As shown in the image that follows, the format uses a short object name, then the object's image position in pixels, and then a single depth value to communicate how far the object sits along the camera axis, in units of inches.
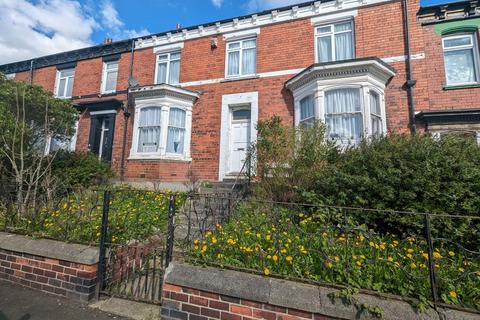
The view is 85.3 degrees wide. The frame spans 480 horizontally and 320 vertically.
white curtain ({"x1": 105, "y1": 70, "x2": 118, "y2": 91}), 506.6
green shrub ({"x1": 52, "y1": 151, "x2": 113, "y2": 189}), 345.1
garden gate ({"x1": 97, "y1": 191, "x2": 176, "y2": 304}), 132.5
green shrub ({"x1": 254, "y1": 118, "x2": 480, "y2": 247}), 157.3
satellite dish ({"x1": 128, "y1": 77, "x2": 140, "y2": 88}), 455.0
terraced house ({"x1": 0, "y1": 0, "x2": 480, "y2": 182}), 324.2
